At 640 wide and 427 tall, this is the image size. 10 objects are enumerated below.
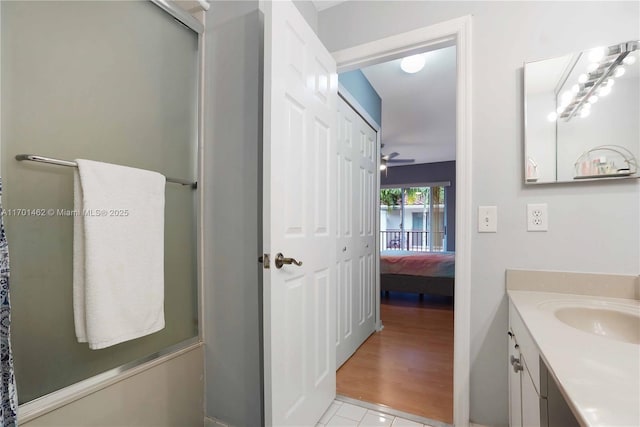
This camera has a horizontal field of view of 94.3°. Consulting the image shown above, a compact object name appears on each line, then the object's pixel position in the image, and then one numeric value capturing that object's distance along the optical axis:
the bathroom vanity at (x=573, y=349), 0.51
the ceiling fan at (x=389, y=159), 5.00
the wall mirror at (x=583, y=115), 1.25
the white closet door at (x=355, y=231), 2.26
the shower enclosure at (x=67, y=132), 0.95
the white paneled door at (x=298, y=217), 1.22
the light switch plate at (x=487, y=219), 1.47
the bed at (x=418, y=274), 3.99
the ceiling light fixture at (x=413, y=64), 2.54
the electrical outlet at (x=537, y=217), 1.39
